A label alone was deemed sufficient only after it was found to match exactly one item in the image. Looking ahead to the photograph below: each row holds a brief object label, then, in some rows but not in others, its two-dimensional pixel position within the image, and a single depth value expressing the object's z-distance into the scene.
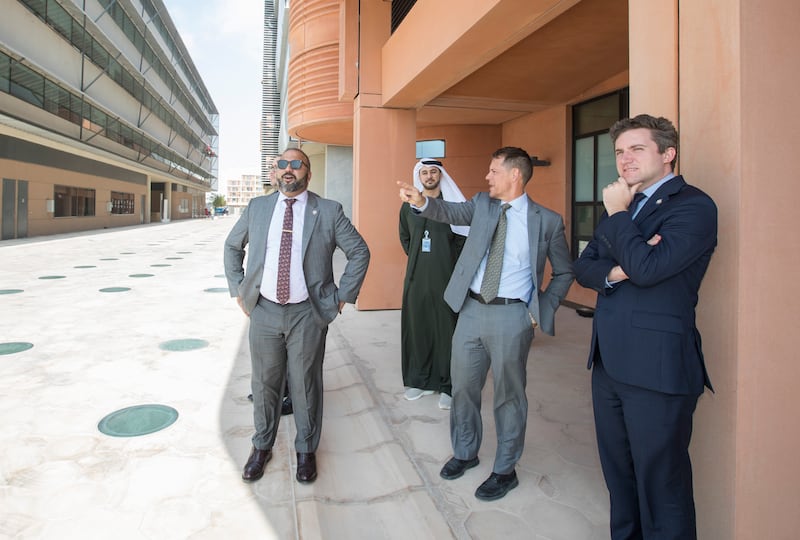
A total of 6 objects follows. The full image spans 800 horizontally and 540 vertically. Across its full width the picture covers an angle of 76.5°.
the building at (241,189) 183.25
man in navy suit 1.81
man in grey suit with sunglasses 2.87
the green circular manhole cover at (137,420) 3.41
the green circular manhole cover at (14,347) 5.15
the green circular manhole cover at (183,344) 5.48
